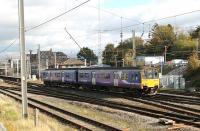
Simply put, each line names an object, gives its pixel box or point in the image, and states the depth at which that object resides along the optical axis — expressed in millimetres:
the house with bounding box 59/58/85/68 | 137500
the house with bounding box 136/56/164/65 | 86844
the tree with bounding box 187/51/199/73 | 61688
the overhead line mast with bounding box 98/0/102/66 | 59794
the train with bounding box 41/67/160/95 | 37469
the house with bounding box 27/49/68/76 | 157750
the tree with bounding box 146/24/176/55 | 111438
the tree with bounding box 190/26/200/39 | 107312
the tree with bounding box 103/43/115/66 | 117438
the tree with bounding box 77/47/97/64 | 143500
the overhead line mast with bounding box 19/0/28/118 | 21750
